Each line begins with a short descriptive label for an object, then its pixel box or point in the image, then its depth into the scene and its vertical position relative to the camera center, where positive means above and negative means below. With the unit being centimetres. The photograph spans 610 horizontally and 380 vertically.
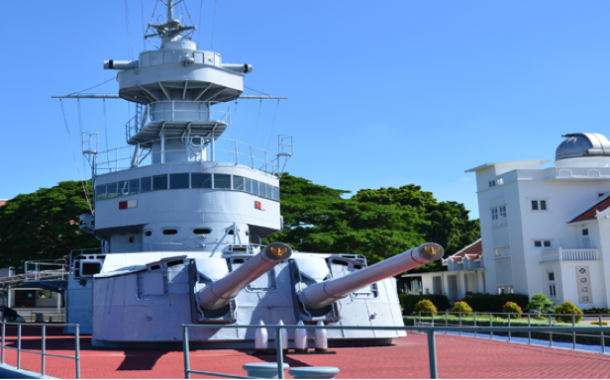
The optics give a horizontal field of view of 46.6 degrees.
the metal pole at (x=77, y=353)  1086 -100
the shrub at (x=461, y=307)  3468 -171
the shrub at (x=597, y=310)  3759 -233
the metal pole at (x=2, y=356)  1462 -134
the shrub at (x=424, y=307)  3541 -165
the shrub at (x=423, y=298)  4628 -173
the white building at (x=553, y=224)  4084 +271
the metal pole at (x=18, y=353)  1347 -118
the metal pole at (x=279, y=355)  755 -81
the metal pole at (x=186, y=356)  905 -94
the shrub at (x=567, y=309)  3151 -185
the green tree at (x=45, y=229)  4362 +373
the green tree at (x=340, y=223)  4325 +346
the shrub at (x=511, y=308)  3453 -183
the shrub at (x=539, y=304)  3491 -174
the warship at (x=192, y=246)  1708 +121
